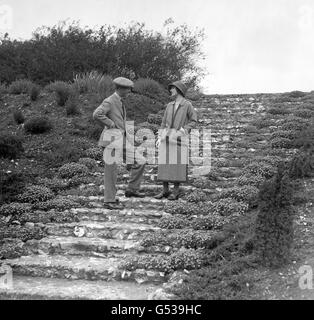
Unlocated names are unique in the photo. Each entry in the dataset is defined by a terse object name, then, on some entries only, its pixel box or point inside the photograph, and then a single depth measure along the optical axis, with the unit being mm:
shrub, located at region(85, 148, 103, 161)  13188
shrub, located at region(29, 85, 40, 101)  17406
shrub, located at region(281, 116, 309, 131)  14388
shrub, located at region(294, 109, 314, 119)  15790
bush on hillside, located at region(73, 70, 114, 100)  17703
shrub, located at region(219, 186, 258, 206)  9734
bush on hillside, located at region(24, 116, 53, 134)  14844
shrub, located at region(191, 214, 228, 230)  8750
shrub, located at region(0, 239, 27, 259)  8320
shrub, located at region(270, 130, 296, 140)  13728
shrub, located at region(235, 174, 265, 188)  10570
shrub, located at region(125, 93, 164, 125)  16438
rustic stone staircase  7305
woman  9945
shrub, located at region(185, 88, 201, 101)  19625
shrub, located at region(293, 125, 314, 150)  11970
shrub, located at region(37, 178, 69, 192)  11258
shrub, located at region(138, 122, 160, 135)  15302
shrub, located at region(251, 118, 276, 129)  15453
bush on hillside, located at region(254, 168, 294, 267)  7289
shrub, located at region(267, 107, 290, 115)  16781
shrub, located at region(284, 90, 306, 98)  19312
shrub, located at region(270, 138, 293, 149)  13052
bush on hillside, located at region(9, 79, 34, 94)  18219
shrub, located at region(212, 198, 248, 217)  9219
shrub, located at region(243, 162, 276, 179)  11062
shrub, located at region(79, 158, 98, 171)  12559
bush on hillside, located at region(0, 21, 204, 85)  20156
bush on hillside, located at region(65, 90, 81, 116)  16109
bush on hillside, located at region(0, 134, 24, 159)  13055
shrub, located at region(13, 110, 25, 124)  15630
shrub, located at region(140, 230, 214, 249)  8180
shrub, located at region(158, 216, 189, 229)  9000
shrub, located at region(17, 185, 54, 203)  10484
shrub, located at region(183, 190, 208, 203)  10133
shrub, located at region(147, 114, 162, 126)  16125
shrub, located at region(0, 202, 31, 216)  9820
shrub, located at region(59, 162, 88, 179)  12023
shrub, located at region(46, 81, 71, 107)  16938
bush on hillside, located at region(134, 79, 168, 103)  18578
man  9573
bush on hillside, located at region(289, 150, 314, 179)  9953
